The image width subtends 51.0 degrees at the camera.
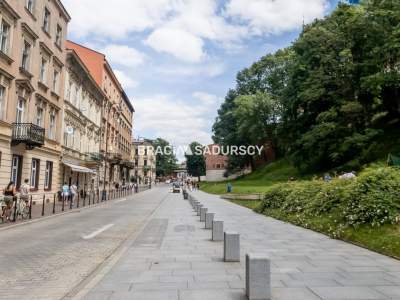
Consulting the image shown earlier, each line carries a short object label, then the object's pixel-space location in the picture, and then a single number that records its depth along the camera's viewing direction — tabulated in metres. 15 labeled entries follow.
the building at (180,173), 168.88
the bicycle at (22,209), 17.80
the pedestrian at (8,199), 16.61
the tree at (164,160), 139.88
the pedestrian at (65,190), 26.82
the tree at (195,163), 119.06
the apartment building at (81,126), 33.97
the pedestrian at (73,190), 27.10
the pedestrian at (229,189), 43.38
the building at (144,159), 134.00
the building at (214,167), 103.75
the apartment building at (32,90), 22.04
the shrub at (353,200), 11.50
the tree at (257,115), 58.54
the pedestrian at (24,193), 18.48
